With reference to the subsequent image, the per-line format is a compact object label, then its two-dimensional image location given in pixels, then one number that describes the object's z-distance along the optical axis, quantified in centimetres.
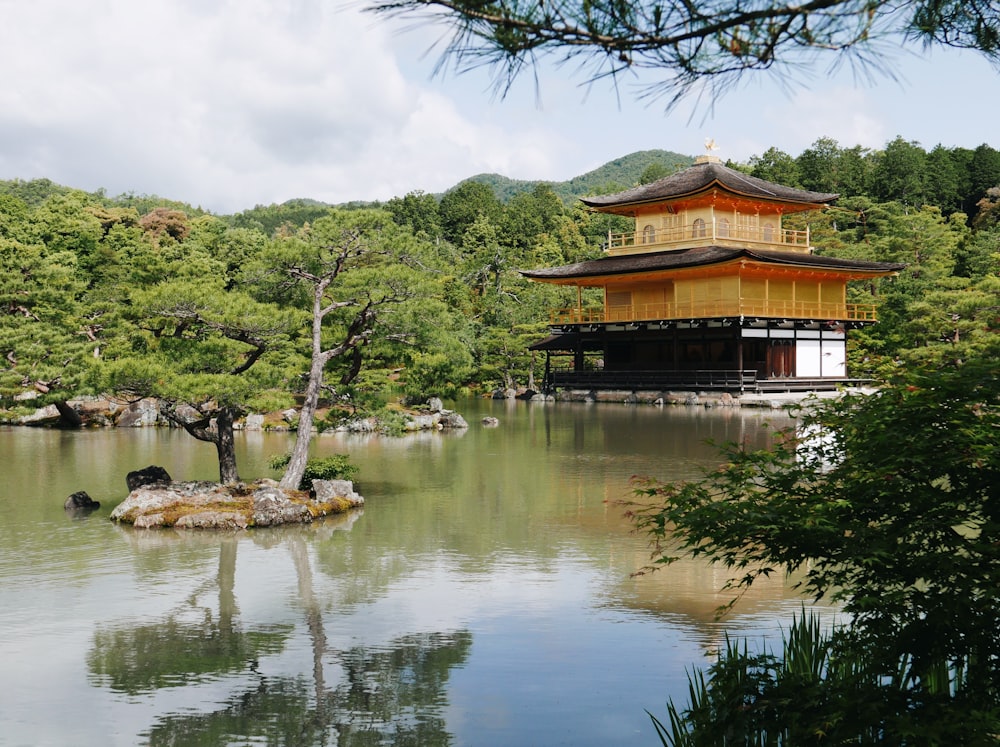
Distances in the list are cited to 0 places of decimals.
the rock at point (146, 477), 1422
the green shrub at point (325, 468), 1473
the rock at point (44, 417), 2828
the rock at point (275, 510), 1249
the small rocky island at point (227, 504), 1248
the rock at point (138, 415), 2776
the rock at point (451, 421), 2758
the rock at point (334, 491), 1353
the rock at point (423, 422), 2677
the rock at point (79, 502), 1391
